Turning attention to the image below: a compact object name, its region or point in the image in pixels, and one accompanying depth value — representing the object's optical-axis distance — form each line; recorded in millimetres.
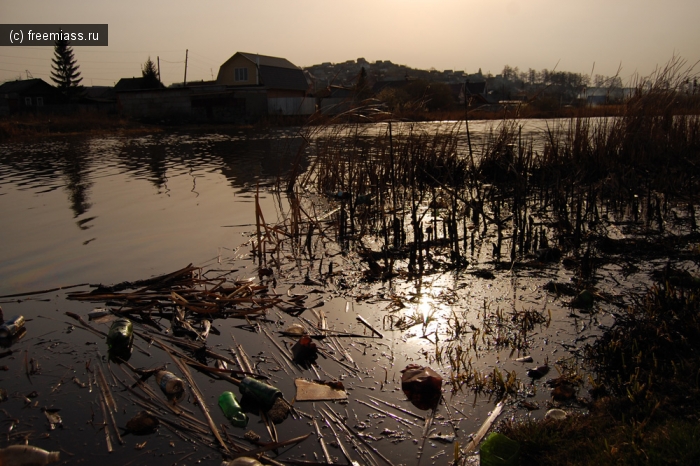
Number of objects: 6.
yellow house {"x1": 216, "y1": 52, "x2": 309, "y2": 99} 43375
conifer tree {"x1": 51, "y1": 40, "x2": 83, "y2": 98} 55938
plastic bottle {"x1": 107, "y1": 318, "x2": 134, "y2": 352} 3189
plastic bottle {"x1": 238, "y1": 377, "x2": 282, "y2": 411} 2586
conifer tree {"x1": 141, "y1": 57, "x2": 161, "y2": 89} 55000
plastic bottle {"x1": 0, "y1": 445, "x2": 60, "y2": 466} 2166
